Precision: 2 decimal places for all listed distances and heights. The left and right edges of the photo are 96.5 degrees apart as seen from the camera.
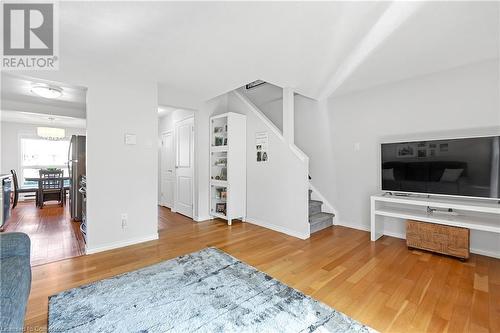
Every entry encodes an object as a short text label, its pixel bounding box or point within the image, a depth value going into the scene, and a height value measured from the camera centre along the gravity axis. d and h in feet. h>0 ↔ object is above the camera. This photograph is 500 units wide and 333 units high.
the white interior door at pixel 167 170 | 17.21 -0.44
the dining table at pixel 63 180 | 17.74 -1.36
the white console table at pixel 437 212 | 8.11 -2.10
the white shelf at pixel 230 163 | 13.42 +0.05
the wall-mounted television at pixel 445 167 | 8.23 -0.12
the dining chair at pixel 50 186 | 17.97 -1.80
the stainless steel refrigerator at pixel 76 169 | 14.14 -0.30
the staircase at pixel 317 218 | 11.94 -3.04
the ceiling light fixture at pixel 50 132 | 18.79 +2.77
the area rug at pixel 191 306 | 5.05 -3.64
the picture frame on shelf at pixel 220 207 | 14.24 -2.79
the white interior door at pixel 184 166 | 14.85 -0.12
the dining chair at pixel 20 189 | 15.41 -2.02
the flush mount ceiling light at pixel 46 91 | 10.46 +3.63
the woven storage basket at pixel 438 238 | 8.38 -2.96
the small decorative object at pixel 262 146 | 12.83 +1.09
